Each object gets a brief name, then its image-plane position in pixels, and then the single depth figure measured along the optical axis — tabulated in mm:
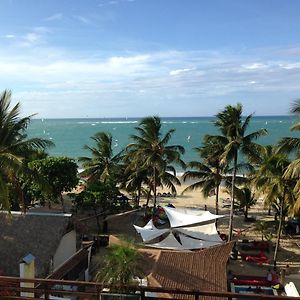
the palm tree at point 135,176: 29703
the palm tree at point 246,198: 29655
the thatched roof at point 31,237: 14546
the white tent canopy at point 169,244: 20188
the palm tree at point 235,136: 22438
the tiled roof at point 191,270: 13736
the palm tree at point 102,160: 31891
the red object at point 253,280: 18047
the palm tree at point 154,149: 26953
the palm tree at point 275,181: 20500
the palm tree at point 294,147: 15427
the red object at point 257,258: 21766
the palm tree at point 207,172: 25234
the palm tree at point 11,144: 13680
